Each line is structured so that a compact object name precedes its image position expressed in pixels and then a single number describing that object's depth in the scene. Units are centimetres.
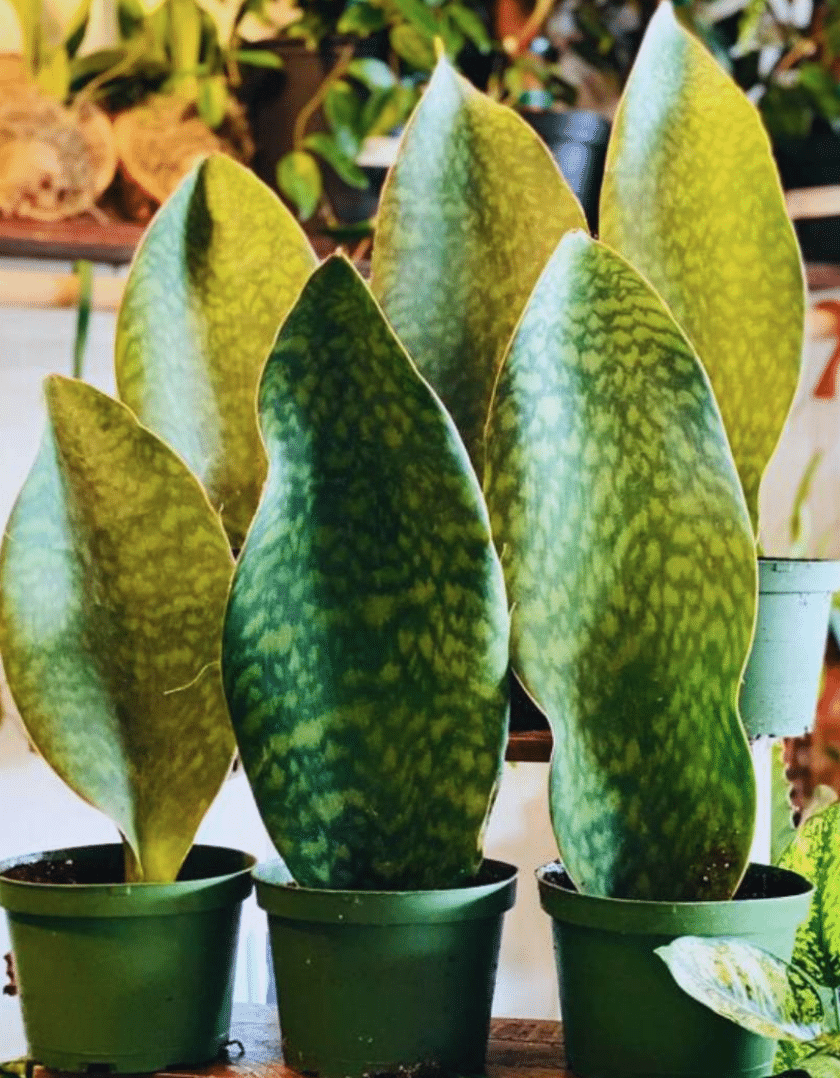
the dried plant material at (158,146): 159
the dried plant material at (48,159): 151
